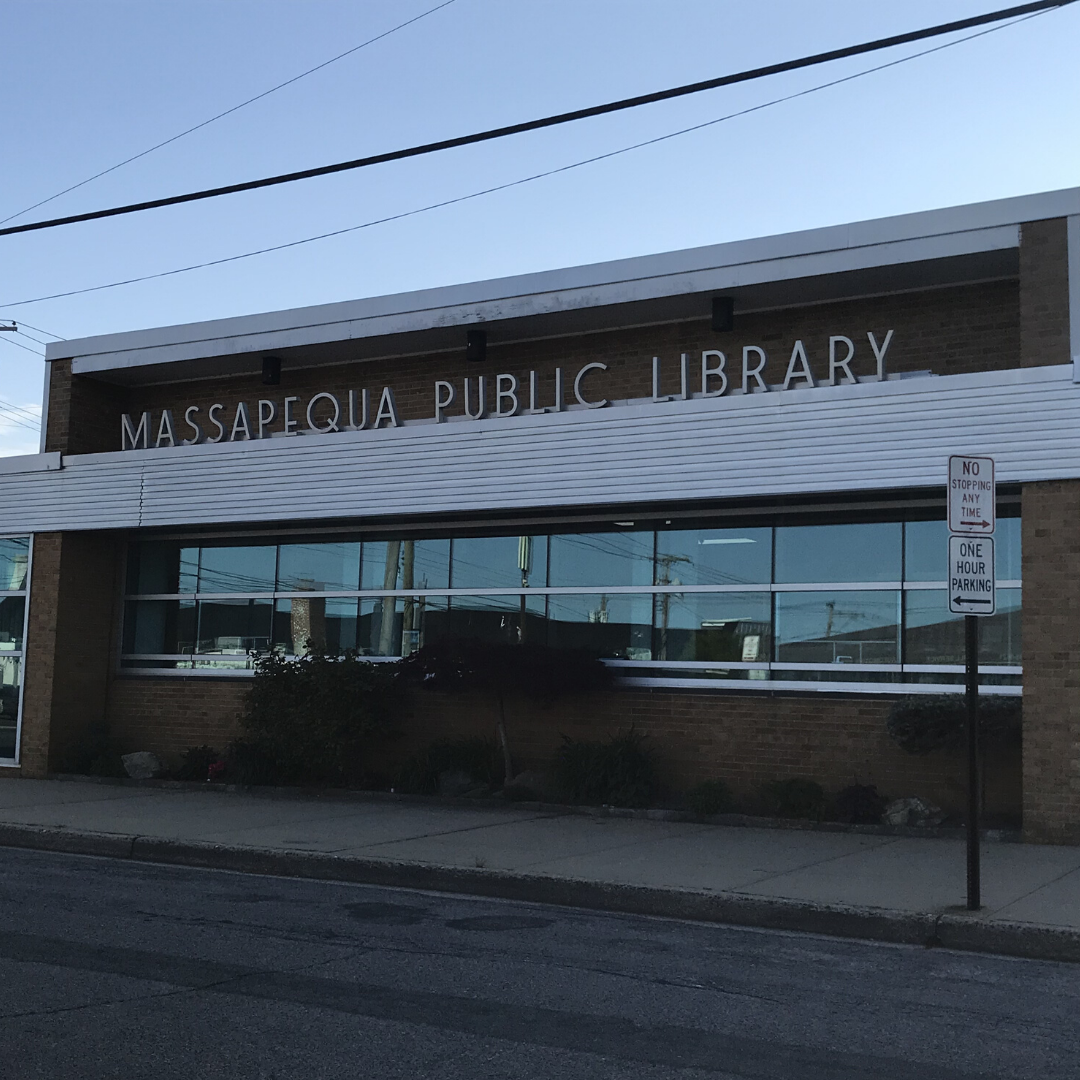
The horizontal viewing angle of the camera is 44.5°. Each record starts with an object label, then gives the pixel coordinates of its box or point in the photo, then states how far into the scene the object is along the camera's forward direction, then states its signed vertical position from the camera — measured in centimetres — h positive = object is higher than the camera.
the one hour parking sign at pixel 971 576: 880 +66
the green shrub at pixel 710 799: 1371 -139
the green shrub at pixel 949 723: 1291 -48
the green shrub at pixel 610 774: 1445 -124
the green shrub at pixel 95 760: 1778 -155
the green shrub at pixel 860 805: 1323 -135
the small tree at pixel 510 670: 1516 -12
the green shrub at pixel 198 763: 1752 -152
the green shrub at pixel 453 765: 1592 -130
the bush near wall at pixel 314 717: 1600 -79
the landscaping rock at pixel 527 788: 1521 -149
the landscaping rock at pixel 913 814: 1301 -140
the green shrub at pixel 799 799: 1352 -134
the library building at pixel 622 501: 1280 +182
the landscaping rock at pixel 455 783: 1569 -149
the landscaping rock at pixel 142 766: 1764 -159
